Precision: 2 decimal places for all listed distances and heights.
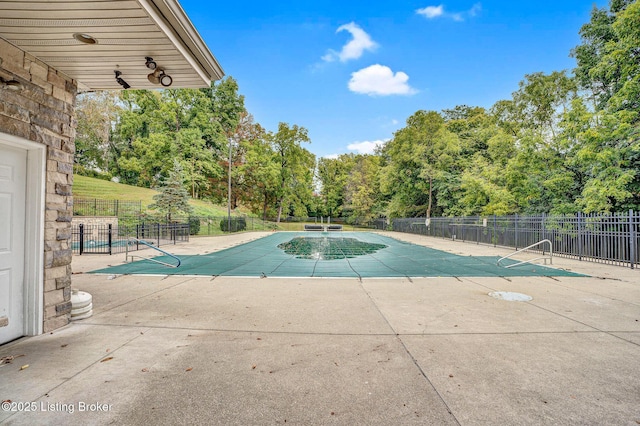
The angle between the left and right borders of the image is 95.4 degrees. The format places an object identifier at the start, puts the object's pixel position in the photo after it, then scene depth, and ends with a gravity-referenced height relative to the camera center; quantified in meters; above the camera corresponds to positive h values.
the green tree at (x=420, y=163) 26.38 +5.23
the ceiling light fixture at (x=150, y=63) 3.43 +1.82
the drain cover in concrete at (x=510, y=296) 5.12 -1.43
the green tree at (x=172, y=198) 20.95 +1.25
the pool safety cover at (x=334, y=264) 7.52 -1.47
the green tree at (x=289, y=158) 39.12 +8.01
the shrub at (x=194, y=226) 20.71 -0.76
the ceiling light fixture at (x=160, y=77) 3.71 +1.81
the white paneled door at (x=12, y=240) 3.12 -0.28
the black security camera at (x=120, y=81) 3.90 +1.89
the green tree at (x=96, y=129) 32.25 +10.27
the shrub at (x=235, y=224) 24.75 -0.73
